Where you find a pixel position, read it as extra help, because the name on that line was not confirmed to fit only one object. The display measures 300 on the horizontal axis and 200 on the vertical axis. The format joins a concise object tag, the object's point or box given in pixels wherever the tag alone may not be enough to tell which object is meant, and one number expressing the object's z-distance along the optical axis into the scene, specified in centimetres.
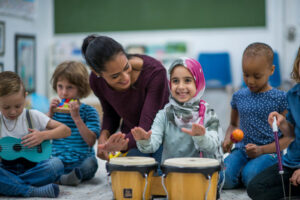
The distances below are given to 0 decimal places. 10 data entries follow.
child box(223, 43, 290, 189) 229
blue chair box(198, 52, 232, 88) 539
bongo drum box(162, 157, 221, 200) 162
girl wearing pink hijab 192
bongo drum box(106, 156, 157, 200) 174
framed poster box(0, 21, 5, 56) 478
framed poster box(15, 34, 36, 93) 517
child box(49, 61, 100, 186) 256
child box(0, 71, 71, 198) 219
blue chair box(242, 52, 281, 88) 497
